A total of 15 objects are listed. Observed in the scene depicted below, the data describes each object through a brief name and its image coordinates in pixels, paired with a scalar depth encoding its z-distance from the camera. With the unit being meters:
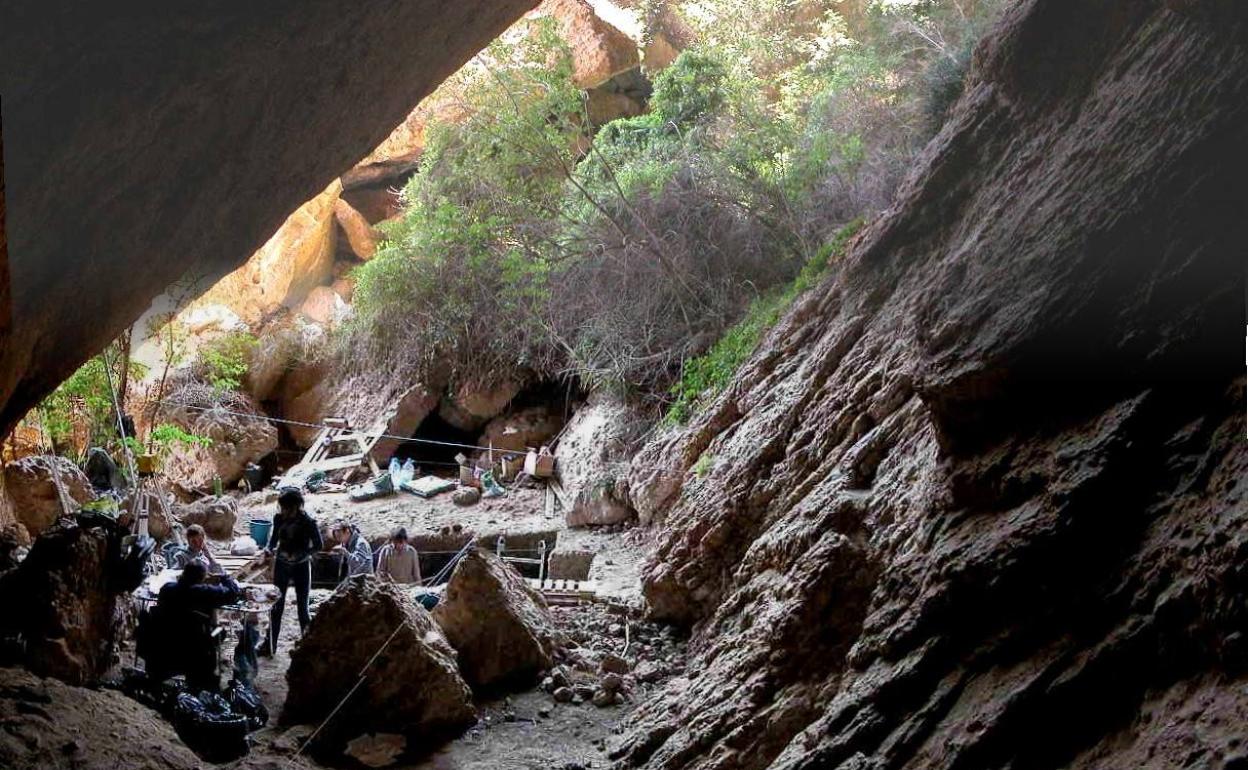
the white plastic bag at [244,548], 13.09
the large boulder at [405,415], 18.38
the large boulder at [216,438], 18.30
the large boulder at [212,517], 14.08
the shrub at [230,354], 17.59
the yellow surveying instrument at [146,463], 11.52
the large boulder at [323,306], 22.70
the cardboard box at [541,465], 15.55
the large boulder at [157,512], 12.30
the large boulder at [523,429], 17.61
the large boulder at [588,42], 22.11
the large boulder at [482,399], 18.52
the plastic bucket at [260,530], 13.59
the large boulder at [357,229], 25.27
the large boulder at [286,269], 22.03
